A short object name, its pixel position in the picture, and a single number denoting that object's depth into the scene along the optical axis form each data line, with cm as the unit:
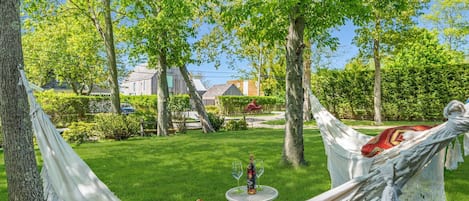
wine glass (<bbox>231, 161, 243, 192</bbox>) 277
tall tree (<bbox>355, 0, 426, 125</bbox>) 1087
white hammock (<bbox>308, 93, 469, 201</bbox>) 170
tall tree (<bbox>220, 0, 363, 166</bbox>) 444
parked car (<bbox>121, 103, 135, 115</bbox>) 1795
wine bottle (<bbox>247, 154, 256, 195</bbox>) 261
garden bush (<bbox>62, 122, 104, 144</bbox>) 787
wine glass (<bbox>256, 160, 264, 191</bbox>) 279
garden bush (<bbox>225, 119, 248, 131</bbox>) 1098
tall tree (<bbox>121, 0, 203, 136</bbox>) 830
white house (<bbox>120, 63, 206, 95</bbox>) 3275
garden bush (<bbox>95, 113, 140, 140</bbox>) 839
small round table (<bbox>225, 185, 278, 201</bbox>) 250
